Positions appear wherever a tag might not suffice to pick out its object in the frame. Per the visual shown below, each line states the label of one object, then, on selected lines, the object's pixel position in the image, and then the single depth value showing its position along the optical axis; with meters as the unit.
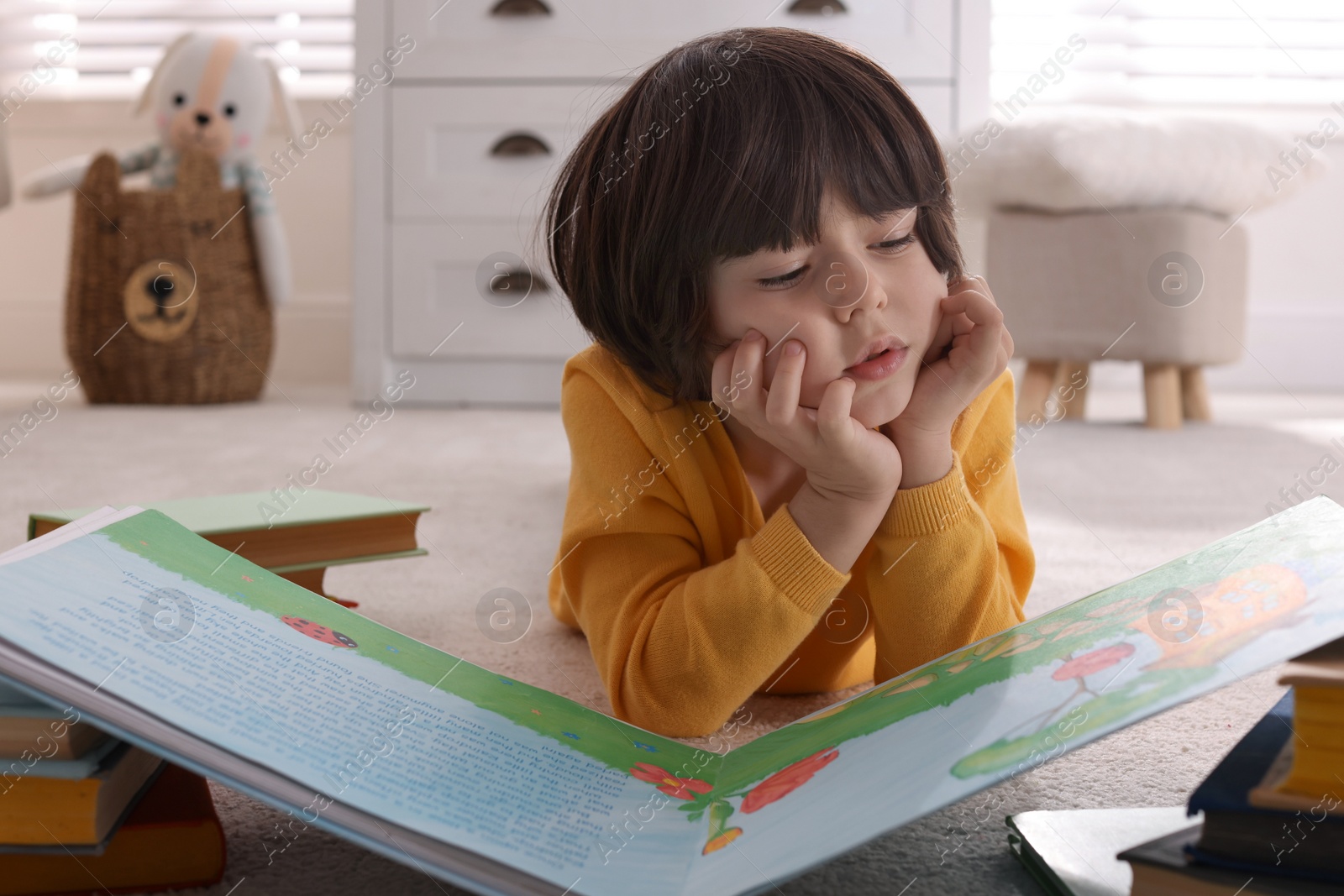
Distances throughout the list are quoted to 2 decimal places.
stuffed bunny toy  2.15
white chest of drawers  2.08
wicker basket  2.13
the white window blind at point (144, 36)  2.79
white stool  1.75
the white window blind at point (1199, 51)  2.70
